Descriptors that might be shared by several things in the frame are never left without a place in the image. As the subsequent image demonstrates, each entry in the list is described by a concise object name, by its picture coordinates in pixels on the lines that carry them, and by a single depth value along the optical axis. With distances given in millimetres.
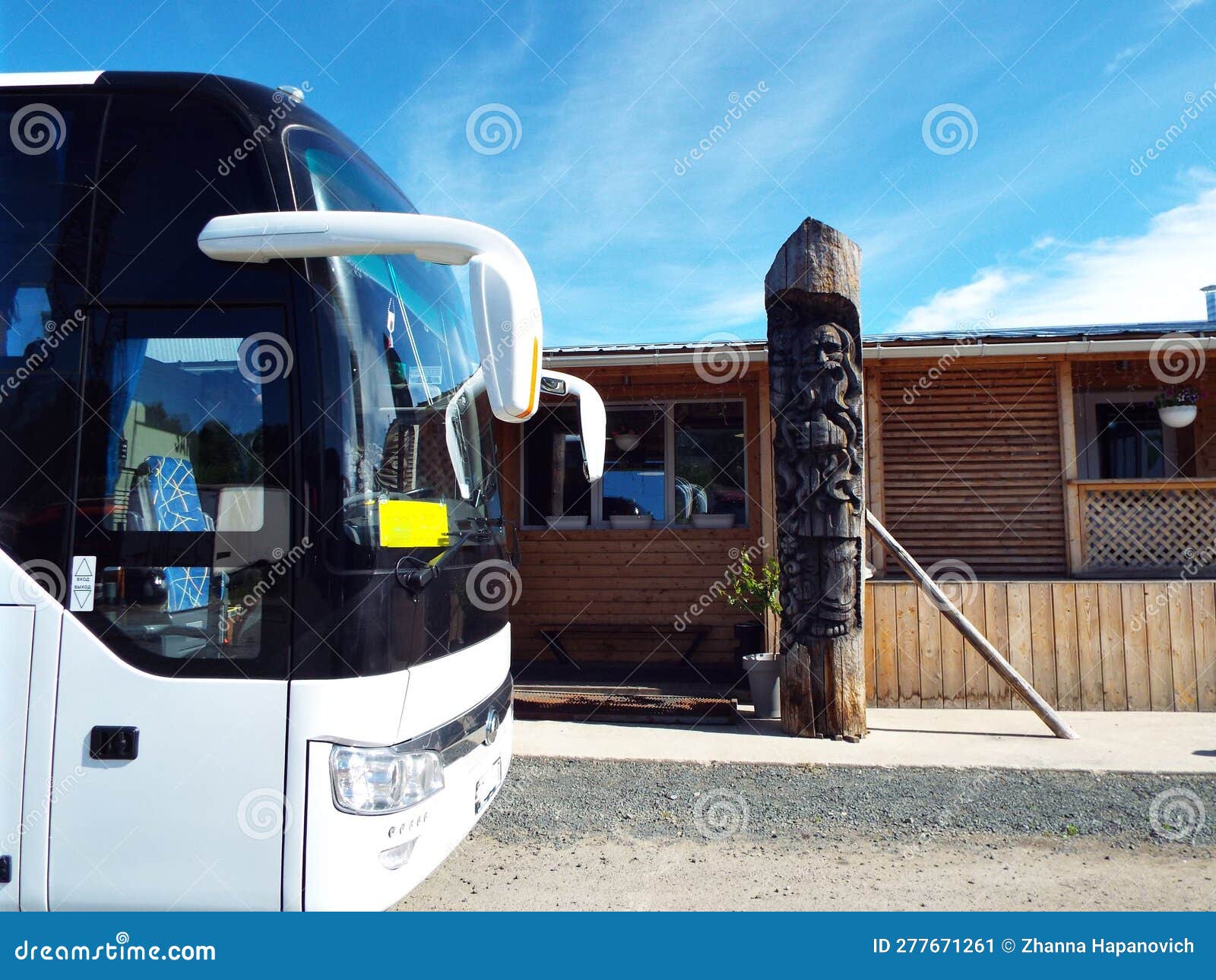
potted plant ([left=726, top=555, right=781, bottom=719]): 6633
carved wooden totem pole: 5762
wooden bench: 8773
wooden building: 8180
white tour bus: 2375
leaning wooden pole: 5988
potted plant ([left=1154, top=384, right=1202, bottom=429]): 9141
